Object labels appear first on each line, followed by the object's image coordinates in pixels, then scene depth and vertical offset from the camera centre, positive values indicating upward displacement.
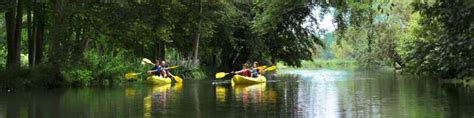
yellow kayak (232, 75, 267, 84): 33.47 -0.66
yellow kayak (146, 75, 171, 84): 33.84 -0.62
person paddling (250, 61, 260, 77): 36.34 -0.30
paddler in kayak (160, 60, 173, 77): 36.16 -0.19
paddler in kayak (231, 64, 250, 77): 36.28 -0.30
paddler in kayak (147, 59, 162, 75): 35.91 -0.13
